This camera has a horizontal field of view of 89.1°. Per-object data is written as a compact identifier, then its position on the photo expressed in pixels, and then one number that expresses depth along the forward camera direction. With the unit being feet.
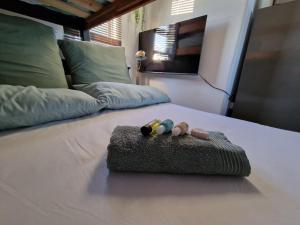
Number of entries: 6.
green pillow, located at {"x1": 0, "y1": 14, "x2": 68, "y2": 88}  2.74
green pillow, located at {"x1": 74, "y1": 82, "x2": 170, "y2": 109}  3.02
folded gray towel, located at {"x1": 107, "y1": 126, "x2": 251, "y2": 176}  1.22
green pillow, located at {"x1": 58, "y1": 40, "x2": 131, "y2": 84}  3.91
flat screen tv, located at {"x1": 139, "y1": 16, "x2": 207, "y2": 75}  5.97
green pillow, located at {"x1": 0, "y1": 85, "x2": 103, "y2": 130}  1.82
